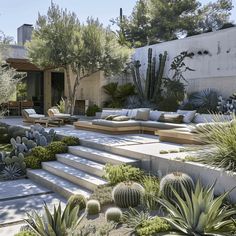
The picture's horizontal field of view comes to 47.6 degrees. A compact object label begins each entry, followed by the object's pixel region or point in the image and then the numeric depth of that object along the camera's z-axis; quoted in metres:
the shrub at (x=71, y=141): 8.13
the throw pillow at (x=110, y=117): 10.16
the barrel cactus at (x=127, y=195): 4.52
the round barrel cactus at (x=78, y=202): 4.90
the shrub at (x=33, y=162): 7.48
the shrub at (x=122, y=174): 5.35
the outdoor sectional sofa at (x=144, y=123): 9.30
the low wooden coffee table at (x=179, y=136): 6.78
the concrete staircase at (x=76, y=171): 5.89
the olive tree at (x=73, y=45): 12.81
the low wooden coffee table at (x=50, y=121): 12.00
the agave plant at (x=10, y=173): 7.25
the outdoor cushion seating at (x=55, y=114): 12.60
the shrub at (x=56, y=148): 7.77
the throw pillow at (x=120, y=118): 9.88
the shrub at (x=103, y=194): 4.86
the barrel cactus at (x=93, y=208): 4.60
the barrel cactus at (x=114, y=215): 4.19
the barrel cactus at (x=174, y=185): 4.44
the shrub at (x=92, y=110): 15.15
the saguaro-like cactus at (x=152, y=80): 14.25
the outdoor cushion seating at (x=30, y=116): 12.54
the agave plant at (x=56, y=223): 3.56
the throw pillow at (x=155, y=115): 10.27
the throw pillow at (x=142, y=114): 10.24
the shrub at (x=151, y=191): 4.45
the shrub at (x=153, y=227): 3.68
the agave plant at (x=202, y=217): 3.52
